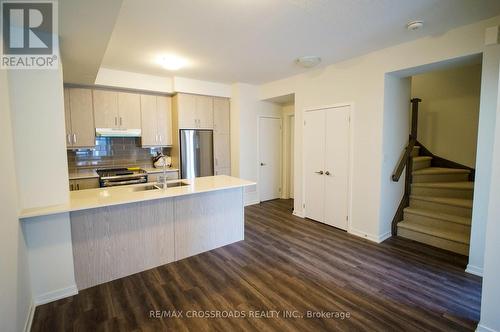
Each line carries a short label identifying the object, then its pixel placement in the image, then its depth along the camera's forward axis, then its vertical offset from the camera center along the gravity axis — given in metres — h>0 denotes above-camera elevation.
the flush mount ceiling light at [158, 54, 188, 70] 3.48 +1.30
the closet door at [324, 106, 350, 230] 3.77 -0.34
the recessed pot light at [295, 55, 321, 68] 3.45 +1.27
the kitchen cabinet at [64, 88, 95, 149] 3.87 +0.48
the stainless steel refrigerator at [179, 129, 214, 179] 4.73 -0.13
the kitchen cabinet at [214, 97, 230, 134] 5.11 +0.67
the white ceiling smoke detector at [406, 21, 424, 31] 2.47 +1.26
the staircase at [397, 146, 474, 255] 3.15 -0.94
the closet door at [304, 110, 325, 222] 4.12 -0.30
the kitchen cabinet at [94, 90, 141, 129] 4.10 +0.66
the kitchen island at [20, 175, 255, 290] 2.36 -0.90
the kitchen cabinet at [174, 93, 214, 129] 4.65 +0.71
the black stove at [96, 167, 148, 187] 3.89 -0.50
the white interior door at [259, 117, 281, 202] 5.49 -0.27
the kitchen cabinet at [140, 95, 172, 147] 4.55 +0.51
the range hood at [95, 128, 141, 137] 4.08 +0.26
